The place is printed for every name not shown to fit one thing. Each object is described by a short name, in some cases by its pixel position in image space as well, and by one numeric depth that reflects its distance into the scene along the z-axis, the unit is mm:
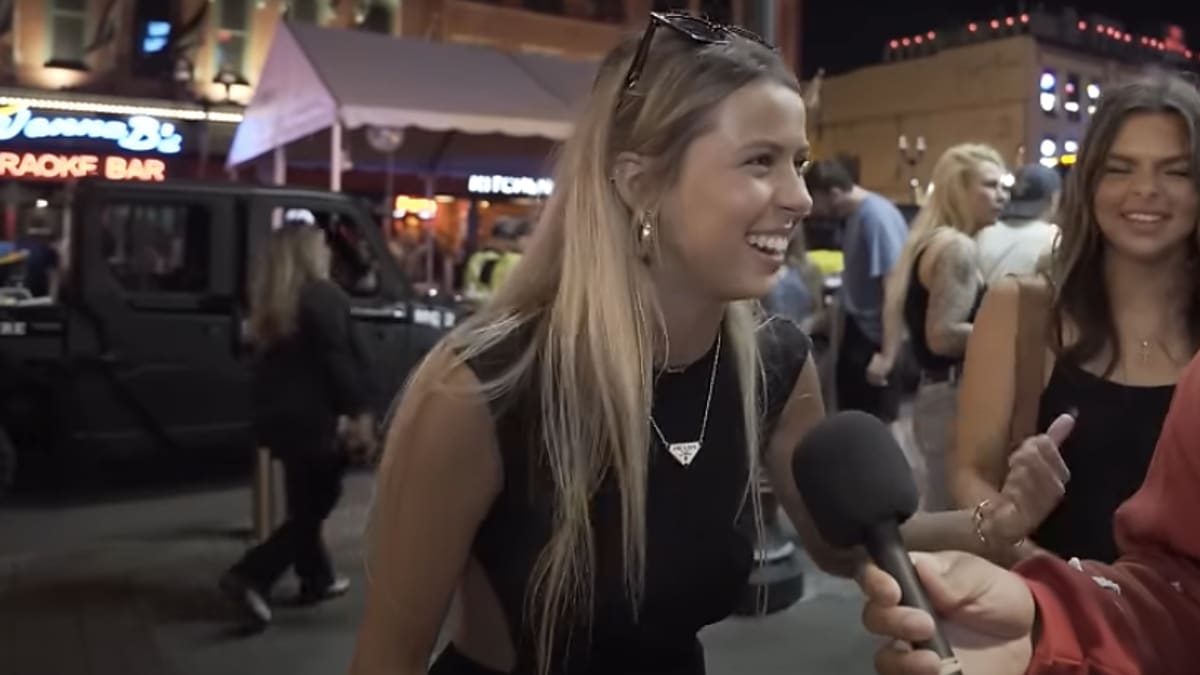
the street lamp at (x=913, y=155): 35531
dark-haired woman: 2375
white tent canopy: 9695
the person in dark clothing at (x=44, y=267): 8566
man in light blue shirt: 6301
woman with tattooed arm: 4566
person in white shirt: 4617
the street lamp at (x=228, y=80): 21234
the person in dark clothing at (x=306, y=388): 5805
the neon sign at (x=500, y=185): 15633
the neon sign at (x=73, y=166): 18422
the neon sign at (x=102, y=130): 18641
